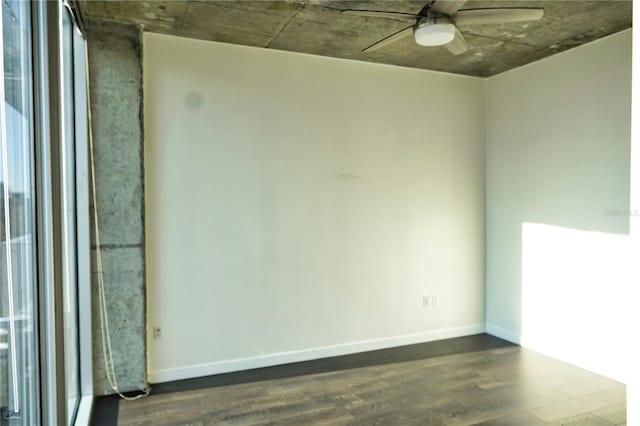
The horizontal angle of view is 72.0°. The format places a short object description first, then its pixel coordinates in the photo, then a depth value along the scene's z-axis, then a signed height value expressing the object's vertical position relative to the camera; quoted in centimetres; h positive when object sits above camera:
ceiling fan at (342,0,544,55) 246 +104
